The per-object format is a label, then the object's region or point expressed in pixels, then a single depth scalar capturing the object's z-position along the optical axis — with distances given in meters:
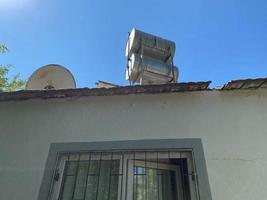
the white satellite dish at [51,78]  3.46
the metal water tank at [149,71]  3.55
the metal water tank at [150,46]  3.80
